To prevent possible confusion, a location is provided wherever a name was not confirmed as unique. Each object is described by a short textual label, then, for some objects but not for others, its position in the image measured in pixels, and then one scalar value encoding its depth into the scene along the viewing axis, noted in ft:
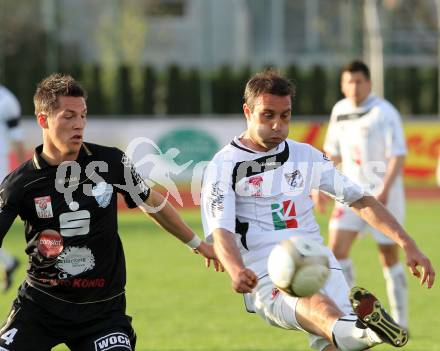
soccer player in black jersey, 35.37
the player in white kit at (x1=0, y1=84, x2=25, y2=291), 77.77
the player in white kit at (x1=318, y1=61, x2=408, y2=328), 58.18
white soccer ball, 33.14
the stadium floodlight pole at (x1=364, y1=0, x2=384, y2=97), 196.54
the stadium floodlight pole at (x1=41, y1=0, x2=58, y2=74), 203.21
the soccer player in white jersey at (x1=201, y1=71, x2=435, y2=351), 35.57
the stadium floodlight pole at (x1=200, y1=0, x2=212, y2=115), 212.43
